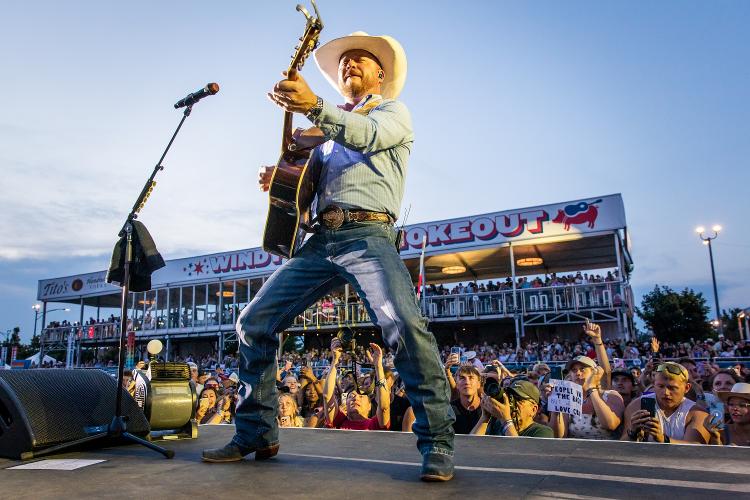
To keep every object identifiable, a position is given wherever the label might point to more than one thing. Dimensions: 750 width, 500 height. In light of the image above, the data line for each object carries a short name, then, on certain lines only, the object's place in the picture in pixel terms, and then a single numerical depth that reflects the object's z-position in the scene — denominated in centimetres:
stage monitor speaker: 270
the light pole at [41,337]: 2808
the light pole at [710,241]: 2250
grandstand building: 1794
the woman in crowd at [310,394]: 768
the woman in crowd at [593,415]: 465
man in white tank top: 409
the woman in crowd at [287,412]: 616
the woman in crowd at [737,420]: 416
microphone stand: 274
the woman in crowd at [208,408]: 703
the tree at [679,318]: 3316
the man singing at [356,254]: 224
